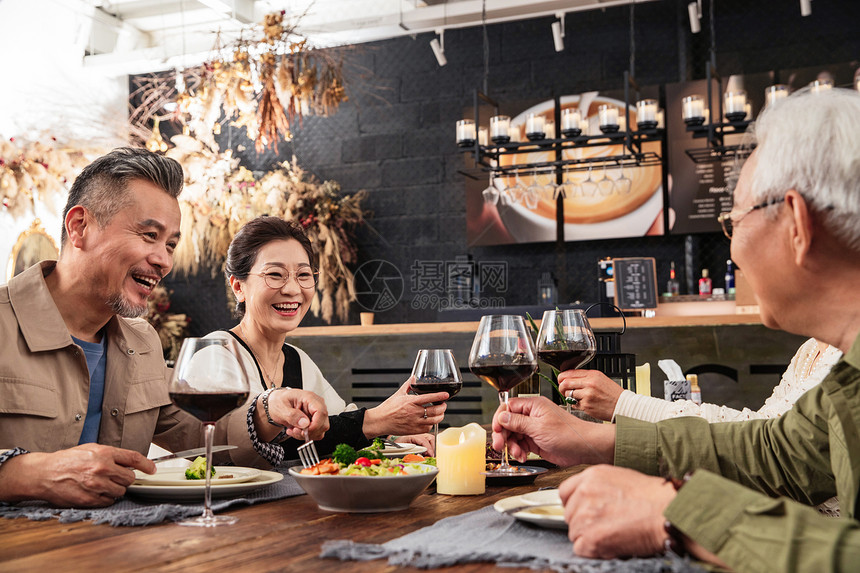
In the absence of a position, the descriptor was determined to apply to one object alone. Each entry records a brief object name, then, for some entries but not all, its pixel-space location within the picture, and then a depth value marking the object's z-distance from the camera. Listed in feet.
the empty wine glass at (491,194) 17.81
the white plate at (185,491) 4.27
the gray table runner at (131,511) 3.79
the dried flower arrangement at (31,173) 18.19
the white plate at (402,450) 5.80
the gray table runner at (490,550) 2.90
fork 4.94
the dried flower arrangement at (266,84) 15.48
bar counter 14.25
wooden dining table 3.02
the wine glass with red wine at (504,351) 4.75
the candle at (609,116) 16.55
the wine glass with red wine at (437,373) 5.04
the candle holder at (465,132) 17.54
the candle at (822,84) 15.21
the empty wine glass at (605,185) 18.20
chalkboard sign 17.89
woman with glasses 8.63
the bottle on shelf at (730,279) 18.78
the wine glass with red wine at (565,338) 5.75
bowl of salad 3.92
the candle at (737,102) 15.69
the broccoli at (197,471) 4.58
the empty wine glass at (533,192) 18.66
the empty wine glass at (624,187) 19.83
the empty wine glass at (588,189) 20.10
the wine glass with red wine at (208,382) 3.88
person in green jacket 2.88
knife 4.91
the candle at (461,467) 4.64
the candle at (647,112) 16.46
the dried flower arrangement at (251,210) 20.51
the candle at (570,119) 16.85
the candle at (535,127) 17.26
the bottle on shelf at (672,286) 19.11
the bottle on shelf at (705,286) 18.90
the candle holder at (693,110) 16.01
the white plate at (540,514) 3.41
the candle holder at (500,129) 17.17
